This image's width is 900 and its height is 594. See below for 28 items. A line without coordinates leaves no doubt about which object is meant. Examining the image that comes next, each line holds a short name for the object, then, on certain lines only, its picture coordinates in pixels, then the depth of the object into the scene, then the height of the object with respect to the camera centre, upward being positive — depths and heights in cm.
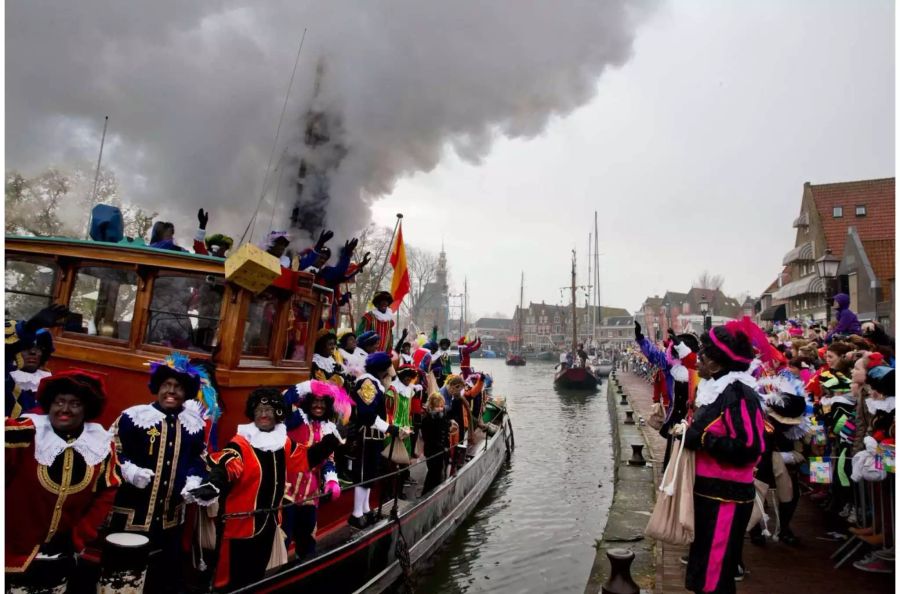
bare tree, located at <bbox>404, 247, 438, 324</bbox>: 5414 +727
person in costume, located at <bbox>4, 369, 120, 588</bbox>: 334 -78
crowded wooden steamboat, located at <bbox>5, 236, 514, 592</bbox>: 510 +14
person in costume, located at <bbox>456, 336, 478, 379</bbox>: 1658 +19
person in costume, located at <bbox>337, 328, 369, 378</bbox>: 718 -6
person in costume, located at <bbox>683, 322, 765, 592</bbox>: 394 -60
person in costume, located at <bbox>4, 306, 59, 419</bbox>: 415 -23
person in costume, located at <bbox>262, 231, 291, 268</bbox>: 629 +102
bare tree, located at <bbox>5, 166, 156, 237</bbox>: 1592 +338
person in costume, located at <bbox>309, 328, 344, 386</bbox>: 653 -16
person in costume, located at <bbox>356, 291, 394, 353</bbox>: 938 +50
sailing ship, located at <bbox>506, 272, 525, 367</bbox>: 7375 +4
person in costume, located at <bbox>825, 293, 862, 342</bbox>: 1034 +107
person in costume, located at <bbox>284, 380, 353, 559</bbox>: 487 -71
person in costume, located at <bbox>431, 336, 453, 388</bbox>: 1301 -16
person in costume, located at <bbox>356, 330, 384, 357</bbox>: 761 +10
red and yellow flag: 1113 +144
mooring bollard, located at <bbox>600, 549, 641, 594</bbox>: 464 -158
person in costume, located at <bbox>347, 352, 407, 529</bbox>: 633 -83
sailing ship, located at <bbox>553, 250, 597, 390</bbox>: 3909 -88
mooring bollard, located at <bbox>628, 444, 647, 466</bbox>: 1163 -167
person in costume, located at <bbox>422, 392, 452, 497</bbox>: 852 -117
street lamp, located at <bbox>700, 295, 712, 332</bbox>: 1638 +169
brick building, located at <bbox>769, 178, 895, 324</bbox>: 2397 +685
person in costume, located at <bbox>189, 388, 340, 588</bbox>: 416 -98
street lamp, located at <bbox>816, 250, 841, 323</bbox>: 1759 +333
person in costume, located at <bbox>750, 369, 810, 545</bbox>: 619 -62
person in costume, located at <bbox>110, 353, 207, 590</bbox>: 389 -78
